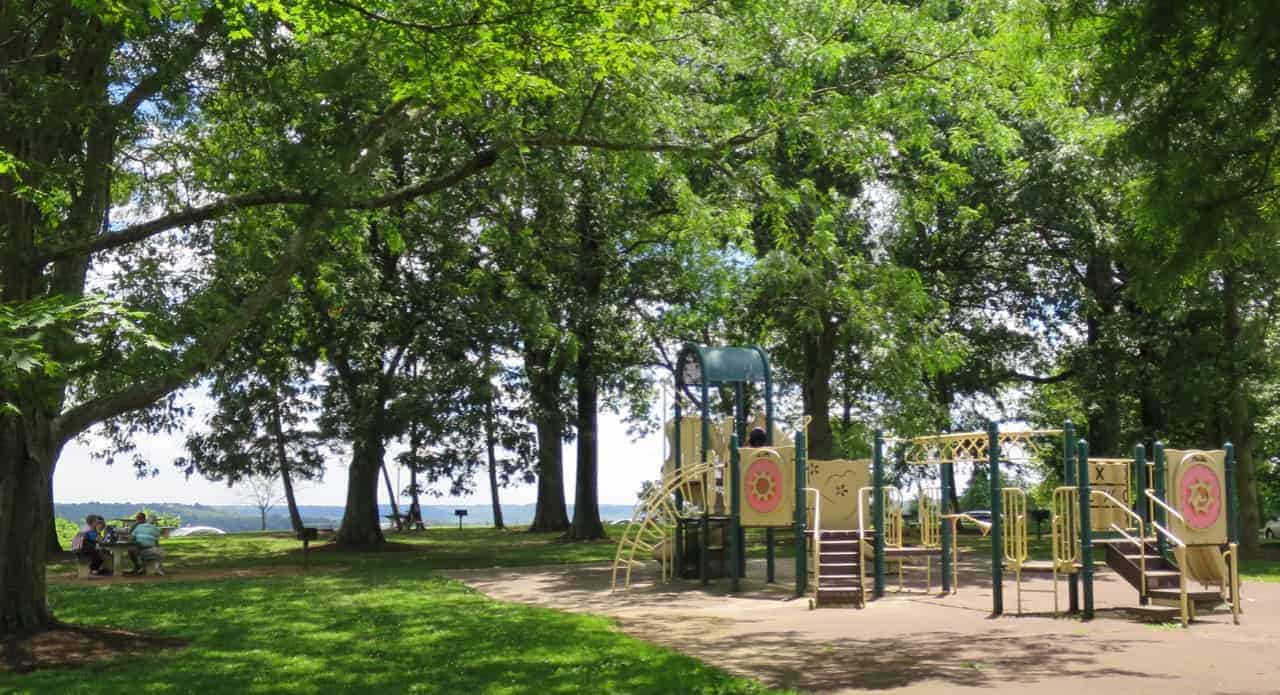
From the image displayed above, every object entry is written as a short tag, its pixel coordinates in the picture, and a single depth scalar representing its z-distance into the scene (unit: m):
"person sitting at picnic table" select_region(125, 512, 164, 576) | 21.64
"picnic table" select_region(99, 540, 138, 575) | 21.67
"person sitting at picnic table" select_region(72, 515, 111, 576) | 21.74
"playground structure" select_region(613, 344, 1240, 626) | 13.73
